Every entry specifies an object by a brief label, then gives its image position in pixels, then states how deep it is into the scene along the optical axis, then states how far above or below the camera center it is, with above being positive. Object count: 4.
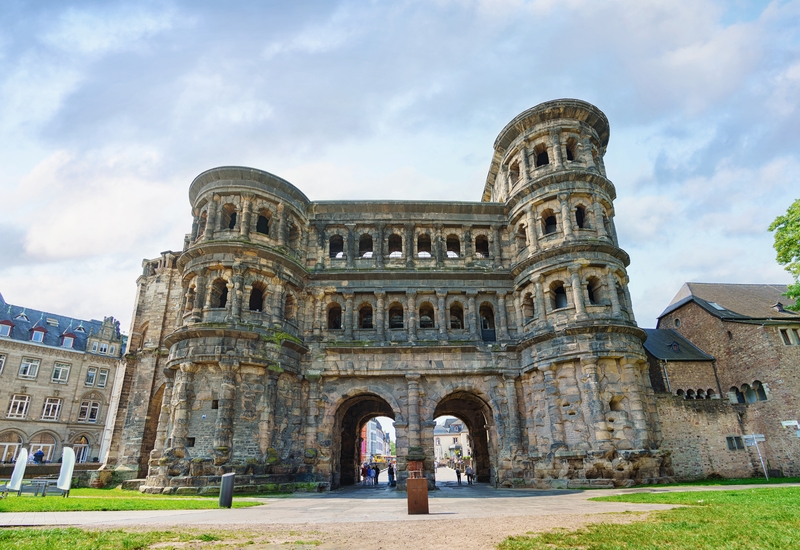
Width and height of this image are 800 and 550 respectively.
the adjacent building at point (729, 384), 25.30 +3.43
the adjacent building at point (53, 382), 40.19 +6.59
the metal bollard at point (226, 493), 13.82 -1.16
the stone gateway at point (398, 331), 20.77 +5.82
